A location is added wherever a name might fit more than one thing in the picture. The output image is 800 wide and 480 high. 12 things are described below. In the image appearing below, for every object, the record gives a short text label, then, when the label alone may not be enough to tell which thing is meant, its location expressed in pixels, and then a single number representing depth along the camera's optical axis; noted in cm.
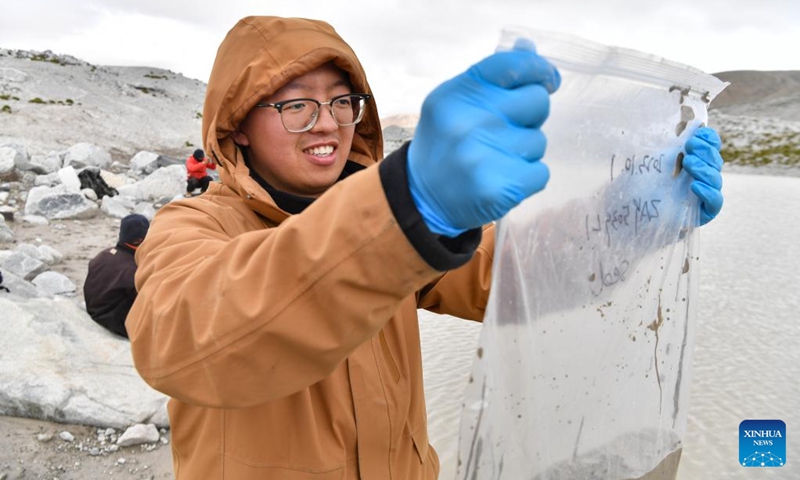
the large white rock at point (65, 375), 305
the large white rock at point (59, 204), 770
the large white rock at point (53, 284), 504
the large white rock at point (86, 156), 1155
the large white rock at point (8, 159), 960
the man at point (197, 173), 985
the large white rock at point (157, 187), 965
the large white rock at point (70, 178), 893
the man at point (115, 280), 399
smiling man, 70
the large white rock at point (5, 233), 644
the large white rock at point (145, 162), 1265
